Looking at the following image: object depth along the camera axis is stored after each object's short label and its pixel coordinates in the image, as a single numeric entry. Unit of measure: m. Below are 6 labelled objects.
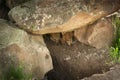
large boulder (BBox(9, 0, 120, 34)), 3.69
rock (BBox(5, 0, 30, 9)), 3.95
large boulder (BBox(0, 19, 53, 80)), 3.51
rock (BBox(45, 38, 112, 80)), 3.87
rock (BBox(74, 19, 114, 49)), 3.93
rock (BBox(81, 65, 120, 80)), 3.51
